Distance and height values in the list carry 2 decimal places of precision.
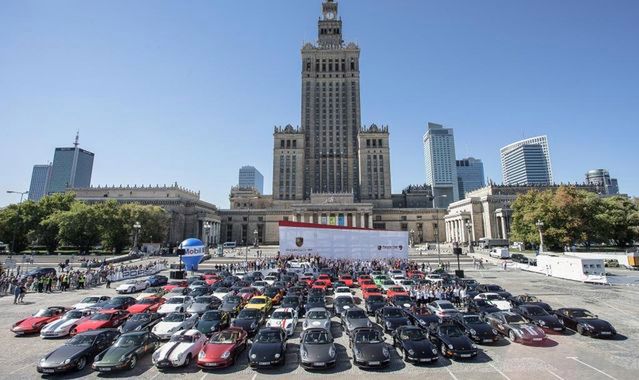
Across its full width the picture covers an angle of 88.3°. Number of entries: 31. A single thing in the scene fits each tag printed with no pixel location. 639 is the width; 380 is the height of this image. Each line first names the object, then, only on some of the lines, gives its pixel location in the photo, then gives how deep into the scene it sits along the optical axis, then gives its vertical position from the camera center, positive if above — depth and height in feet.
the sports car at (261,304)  66.54 -12.07
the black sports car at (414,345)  43.34 -13.56
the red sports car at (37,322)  57.11 -13.46
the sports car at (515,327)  50.78 -13.23
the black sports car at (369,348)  41.91 -13.54
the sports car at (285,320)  56.03 -12.91
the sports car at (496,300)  69.00 -11.90
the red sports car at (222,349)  41.91 -13.68
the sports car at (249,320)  56.03 -13.06
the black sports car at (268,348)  41.96 -13.54
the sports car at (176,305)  67.70 -12.41
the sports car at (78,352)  40.47 -13.80
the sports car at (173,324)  53.47 -13.11
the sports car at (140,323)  54.13 -13.10
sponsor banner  138.62 +1.44
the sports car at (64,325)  55.67 -13.61
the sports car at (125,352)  41.06 -13.96
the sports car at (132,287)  99.04 -12.66
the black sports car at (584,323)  53.83 -13.08
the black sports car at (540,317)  57.16 -12.85
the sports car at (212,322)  53.98 -12.90
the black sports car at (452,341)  44.70 -13.45
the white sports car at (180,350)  42.24 -13.80
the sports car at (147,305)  68.13 -12.81
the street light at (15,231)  207.62 +8.82
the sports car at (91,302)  69.04 -12.40
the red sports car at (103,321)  55.83 -13.23
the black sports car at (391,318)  55.52 -12.57
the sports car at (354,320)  55.01 -12.73
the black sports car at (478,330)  51.16 -13.26
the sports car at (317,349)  41.63 -13.55
